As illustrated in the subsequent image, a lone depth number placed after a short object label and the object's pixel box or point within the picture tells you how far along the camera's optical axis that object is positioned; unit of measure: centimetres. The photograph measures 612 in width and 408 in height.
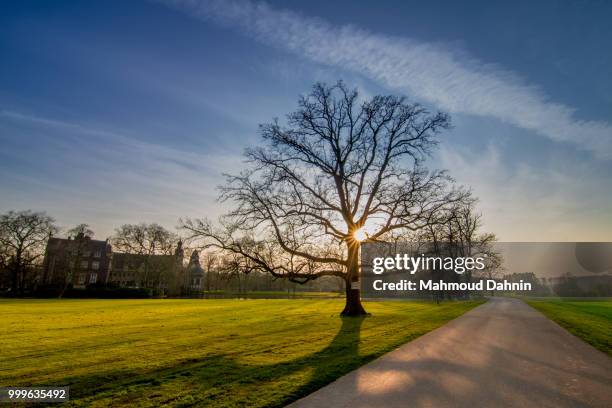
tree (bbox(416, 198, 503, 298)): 5081
